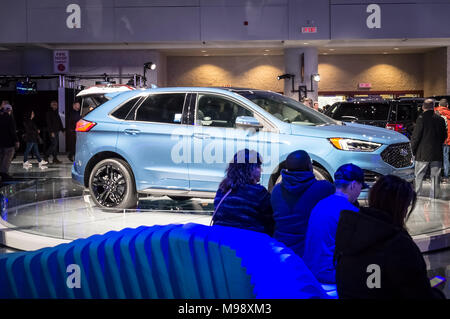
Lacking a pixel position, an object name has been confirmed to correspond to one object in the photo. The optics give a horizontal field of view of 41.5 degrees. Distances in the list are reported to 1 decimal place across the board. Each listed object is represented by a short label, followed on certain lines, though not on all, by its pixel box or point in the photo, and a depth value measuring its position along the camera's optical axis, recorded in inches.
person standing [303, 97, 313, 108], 593.1
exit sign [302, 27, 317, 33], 819.4
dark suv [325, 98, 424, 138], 556.7
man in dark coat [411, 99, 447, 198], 398.0
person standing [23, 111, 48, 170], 661.3
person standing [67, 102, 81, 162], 668.1
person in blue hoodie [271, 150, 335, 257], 170.1
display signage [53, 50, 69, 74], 845.8
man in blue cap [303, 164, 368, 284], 153.3
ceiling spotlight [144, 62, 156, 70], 782.4
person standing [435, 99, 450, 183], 475.5
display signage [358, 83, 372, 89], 974.4
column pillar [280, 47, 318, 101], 863.1
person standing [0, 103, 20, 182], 509.3
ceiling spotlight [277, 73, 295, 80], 861.8
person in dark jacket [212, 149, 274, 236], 160.9
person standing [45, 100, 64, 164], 696.4
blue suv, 278.5
